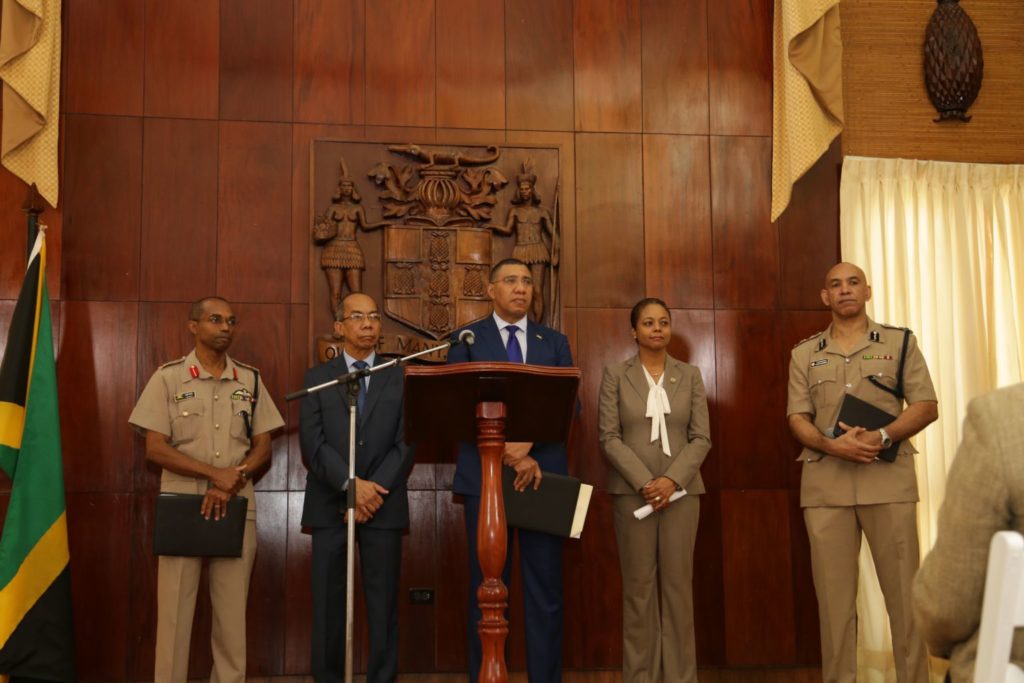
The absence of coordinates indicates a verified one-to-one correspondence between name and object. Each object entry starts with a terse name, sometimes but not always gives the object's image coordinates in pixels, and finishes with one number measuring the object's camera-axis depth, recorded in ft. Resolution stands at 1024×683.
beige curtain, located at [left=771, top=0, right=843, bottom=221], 19.26
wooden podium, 10.85
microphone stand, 12.67
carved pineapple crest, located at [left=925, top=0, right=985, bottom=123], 20.29
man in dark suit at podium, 15.06
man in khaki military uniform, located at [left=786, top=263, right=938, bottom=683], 15.62
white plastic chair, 4.97
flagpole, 17.33
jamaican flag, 15.58
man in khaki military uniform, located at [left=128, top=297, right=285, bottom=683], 15.81
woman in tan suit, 16.35
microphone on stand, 11.88
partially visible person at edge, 5.65
